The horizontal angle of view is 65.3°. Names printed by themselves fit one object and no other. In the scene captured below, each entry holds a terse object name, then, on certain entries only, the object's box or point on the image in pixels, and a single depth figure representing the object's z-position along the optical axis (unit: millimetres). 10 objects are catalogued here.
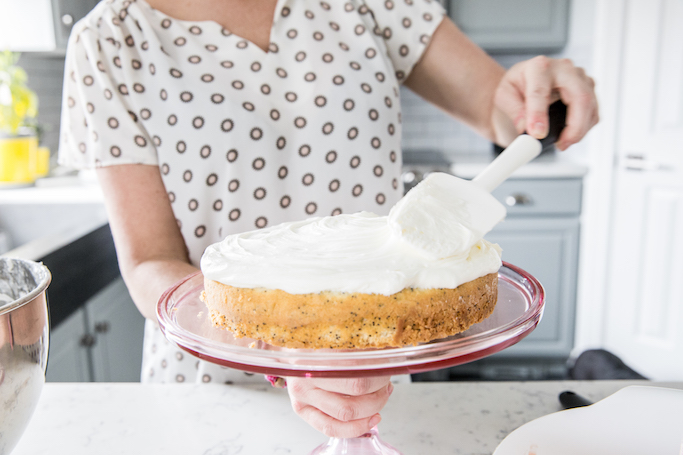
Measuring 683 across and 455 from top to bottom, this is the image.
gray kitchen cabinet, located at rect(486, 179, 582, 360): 2279
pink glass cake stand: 367
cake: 429
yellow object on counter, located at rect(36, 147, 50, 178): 2102
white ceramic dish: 457
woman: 847
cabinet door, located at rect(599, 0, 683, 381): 2016
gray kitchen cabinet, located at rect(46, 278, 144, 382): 1458
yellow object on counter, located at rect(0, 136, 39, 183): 1913
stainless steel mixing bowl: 440
